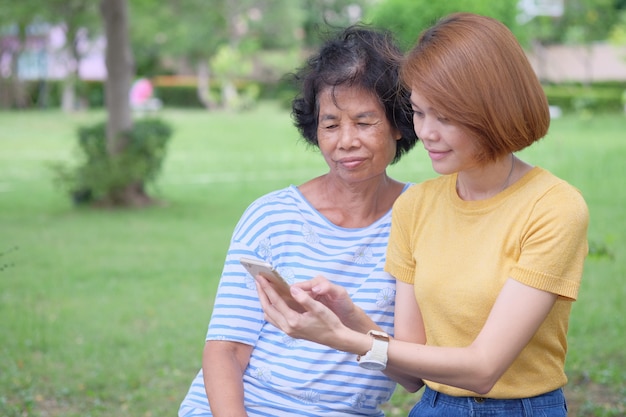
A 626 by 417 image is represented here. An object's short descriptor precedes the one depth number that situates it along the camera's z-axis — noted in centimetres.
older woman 251
